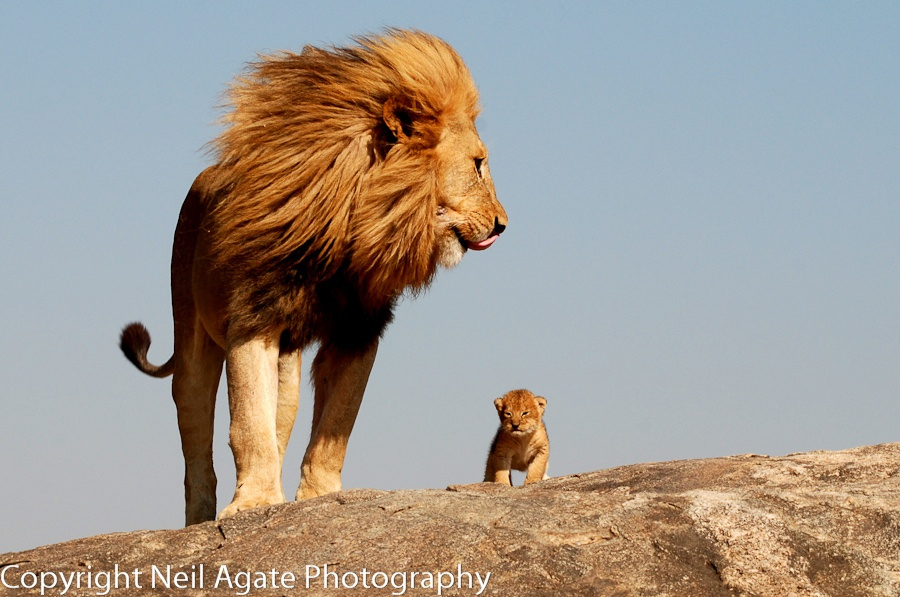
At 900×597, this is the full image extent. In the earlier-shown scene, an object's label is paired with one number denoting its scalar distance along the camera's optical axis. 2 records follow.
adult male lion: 12.01
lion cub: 19.64
